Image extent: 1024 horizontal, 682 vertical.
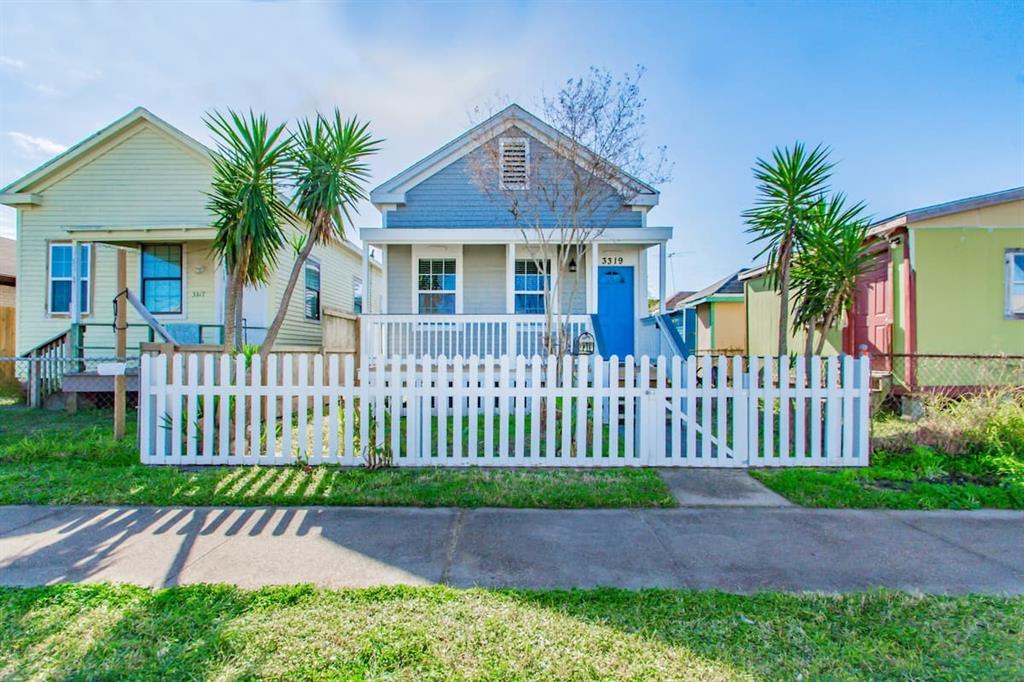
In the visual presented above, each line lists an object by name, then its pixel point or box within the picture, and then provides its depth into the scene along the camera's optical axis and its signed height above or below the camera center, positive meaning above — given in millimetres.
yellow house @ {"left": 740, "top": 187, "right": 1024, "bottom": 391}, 9180 +1167
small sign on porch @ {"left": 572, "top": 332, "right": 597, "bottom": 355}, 8711 +0
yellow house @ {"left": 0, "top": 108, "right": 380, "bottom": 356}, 11328 +2616
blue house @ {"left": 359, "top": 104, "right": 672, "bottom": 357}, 10938 +2263
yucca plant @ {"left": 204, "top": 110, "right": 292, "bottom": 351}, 6613 +2108
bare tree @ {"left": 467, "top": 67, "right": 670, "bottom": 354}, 8320 +3499
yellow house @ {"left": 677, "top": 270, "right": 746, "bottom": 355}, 19234 +1114
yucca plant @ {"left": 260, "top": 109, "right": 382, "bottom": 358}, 6812 +2469
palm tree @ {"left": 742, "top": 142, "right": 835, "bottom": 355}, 6574 +2064
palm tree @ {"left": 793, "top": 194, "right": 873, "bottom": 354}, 6902 +1247
